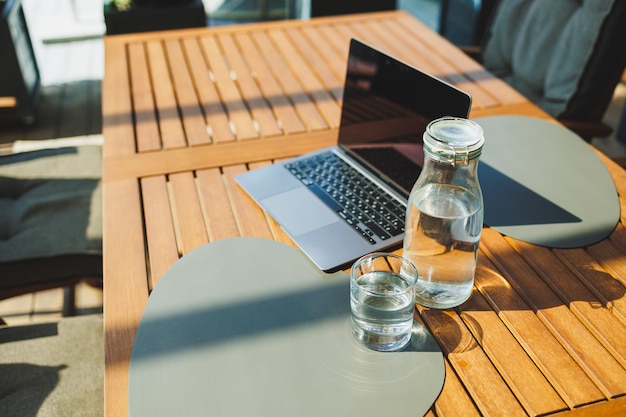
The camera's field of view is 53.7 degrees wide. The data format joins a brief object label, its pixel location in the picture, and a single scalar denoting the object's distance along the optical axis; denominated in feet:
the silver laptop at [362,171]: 3.48
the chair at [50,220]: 4.82
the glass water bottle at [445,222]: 2.83
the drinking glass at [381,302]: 2.73
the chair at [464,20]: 9.55
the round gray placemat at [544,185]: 3.62
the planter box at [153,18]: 9.38
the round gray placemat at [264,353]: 2.61
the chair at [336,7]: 9.56
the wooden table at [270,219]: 2.75
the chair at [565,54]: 5.90
